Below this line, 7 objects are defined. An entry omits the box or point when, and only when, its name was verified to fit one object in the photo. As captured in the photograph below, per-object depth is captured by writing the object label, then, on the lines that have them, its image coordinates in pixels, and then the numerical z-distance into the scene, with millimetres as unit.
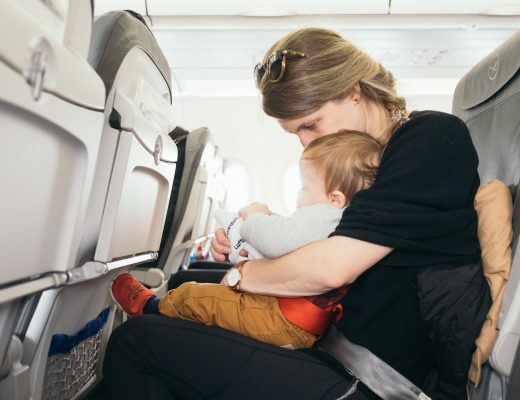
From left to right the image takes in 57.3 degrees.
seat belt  1135
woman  1109
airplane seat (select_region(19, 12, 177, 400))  1201
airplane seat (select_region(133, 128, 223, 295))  2604
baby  1295
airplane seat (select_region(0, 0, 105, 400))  723
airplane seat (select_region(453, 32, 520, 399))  1097
